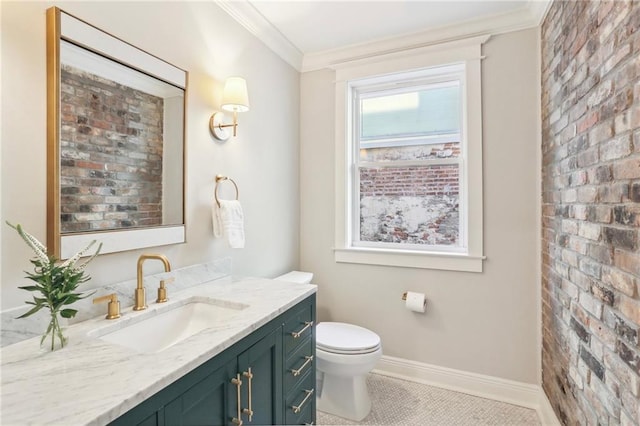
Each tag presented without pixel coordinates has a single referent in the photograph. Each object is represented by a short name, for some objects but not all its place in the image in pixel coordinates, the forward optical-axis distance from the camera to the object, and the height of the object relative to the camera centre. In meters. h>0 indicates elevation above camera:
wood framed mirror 1.12 +0.28
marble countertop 0.68 -0.40
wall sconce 1.76 +0.58
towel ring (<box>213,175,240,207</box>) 1.80 +0.18
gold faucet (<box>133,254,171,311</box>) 1.31 -0.31
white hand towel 1.77 -0.06
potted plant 0.94 -0.21
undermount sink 1.19 -0.44
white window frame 2.24 +0.41
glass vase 0.95 -0.38
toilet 1.95 -0.94
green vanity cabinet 0.87 -0.57
